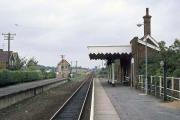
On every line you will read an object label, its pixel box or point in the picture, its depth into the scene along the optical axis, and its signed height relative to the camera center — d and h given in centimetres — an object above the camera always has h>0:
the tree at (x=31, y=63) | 7589 +250
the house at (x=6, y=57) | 6773 +370
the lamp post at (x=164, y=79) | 1602 -45
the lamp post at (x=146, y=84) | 2050 -95
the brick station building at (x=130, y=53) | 2876 +202
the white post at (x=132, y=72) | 2893 -12
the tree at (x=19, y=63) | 5693 +186
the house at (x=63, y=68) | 7737 +88
